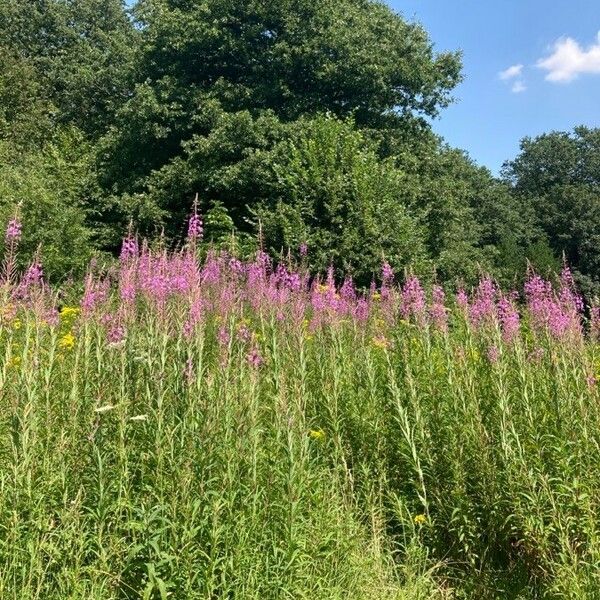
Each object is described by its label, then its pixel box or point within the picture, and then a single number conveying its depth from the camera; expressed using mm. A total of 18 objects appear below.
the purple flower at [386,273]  5288
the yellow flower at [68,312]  6336
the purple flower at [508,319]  4262
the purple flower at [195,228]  3963
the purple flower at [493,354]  3821
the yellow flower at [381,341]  4674
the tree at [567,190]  37219
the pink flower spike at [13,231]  3770
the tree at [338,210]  12836
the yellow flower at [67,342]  4938
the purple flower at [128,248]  4923
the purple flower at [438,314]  4767
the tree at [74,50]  22745
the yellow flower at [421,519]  3662
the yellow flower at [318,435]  4028
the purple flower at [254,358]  3443
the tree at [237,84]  15562
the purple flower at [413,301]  4523
